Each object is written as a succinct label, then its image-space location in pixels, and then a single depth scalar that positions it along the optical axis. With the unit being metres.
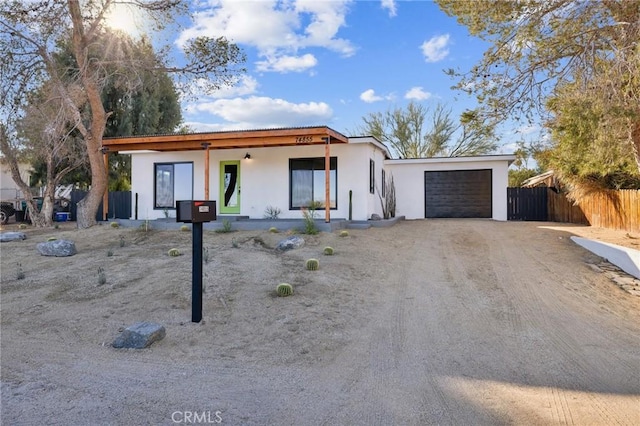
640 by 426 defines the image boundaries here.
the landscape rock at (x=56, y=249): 8.84
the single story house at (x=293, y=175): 12.31
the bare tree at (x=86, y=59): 12.50
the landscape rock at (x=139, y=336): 4.15
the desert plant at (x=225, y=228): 11.05
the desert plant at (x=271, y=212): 13.30
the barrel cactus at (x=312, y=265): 6.81
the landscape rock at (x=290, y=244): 8.56
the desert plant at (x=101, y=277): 6.30
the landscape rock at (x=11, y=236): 11.07
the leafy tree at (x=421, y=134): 24.55
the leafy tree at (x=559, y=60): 6.97
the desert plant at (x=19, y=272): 6.92
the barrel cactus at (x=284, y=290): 5.55
